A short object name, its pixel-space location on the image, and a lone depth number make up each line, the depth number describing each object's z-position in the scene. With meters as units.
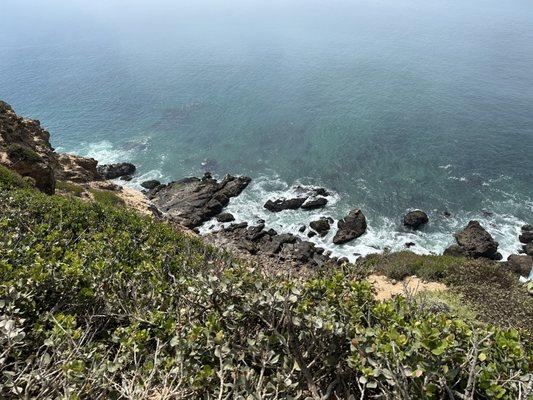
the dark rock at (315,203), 40.47
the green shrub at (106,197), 32.41
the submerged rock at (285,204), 40.91
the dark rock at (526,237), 34.03
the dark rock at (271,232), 37.34
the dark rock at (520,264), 30.33
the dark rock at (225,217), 40.25
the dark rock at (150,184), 46.81
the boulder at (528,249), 32.38
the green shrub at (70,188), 32.70
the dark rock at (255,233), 36.65
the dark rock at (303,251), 33.28
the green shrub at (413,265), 25.73
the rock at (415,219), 36.25
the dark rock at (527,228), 34.69
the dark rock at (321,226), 37.59
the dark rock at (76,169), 38.52
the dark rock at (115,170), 48.88
